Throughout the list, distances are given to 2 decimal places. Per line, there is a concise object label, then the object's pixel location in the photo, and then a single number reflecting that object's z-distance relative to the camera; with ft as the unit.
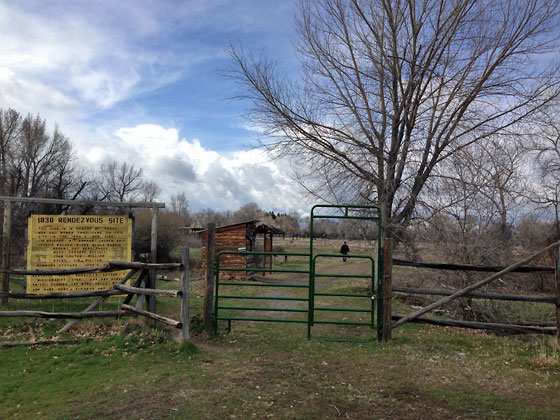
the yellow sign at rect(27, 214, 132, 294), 28.37
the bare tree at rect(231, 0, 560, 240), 34.30
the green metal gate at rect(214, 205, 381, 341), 22.26
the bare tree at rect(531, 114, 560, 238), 53.07
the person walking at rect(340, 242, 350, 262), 66.93
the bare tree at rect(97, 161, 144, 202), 154.84
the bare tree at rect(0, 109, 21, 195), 117.60
